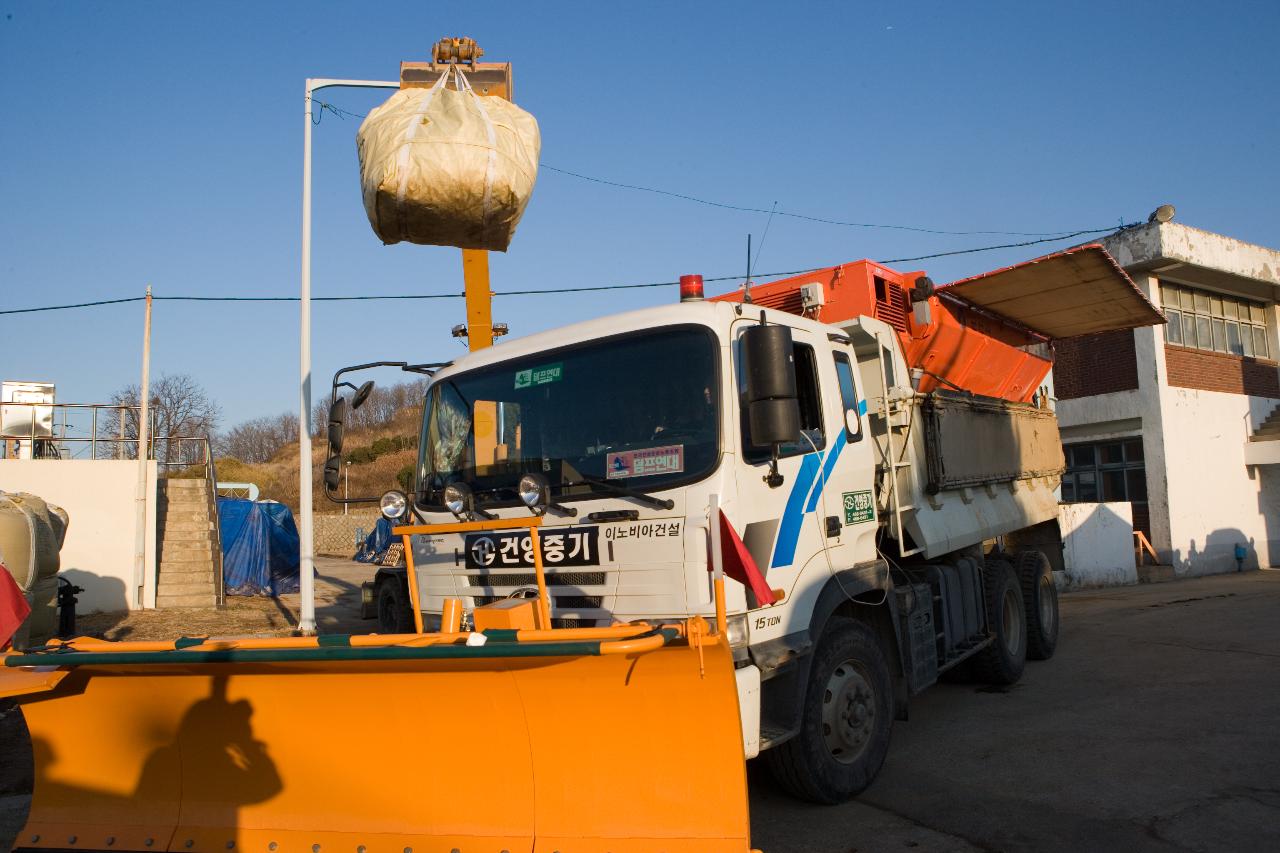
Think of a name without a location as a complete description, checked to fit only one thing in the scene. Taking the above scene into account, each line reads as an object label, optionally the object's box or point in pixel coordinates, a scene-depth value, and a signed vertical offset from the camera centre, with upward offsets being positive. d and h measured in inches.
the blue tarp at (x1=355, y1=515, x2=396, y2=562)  955.3 -32.9
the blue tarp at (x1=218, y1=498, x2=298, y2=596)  753.0 -28.6
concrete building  704.4 +62.7
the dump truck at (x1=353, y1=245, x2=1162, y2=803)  163.9 +2.9
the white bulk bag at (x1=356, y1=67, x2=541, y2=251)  157.2 +59.4
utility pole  597.0 -2.5
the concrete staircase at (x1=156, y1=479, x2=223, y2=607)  629.9 -20.6
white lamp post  445.4 +49.0
